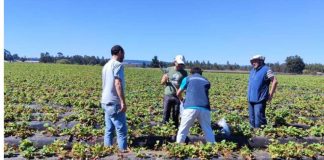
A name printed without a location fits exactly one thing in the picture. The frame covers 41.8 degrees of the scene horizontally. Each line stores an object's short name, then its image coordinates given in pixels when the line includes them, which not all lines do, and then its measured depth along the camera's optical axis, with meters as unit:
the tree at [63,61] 87.06
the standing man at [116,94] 7.03
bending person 7.51
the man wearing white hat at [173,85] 8.60
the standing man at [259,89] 9.32
